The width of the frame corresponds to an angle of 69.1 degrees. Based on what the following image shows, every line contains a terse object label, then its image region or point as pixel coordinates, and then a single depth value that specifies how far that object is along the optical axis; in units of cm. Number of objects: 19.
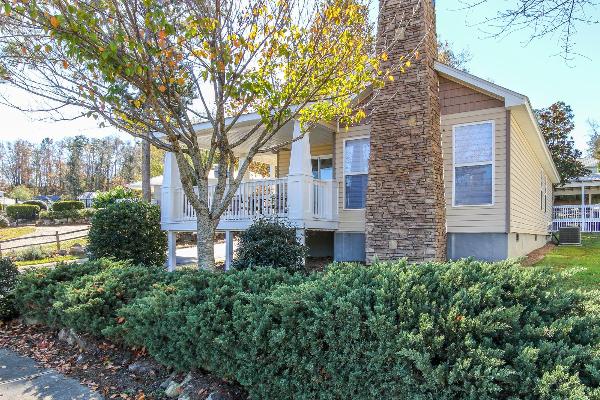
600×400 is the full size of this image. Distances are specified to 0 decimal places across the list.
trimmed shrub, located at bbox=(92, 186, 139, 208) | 1905
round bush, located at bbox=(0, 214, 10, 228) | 2728
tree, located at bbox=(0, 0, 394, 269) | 479
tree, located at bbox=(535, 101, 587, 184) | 2341
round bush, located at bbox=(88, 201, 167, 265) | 962
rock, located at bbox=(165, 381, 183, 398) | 356
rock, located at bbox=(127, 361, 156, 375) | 398
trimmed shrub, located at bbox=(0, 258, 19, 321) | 618
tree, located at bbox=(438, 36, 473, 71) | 2109
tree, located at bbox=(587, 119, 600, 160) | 3778
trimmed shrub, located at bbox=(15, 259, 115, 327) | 541
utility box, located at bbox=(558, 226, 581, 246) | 1539
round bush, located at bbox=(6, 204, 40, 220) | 2944
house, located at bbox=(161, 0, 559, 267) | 816
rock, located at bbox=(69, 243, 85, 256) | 1644
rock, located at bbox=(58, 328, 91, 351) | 471
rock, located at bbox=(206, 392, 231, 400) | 329
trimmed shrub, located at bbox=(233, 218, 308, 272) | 732
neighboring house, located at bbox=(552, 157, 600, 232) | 2169
